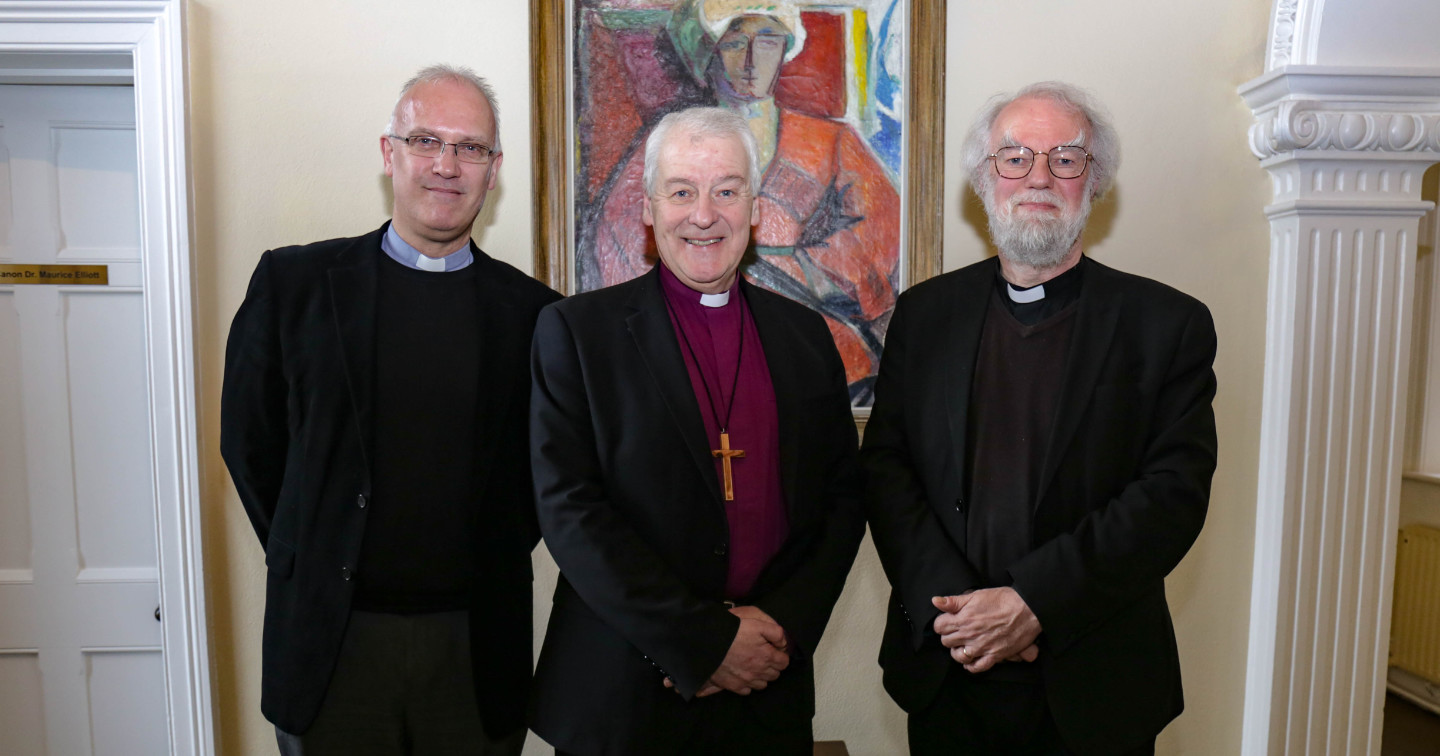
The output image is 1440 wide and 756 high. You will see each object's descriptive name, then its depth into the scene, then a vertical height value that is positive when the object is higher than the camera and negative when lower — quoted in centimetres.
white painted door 281 -43
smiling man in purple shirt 177 -38
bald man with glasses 194 -34
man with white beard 185 -34
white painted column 268 -20
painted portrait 270 +61
